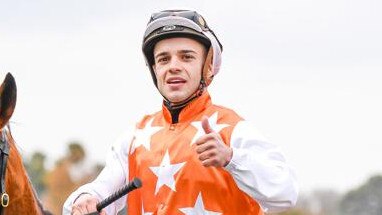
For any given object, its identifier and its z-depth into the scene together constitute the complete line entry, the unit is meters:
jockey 4.87
